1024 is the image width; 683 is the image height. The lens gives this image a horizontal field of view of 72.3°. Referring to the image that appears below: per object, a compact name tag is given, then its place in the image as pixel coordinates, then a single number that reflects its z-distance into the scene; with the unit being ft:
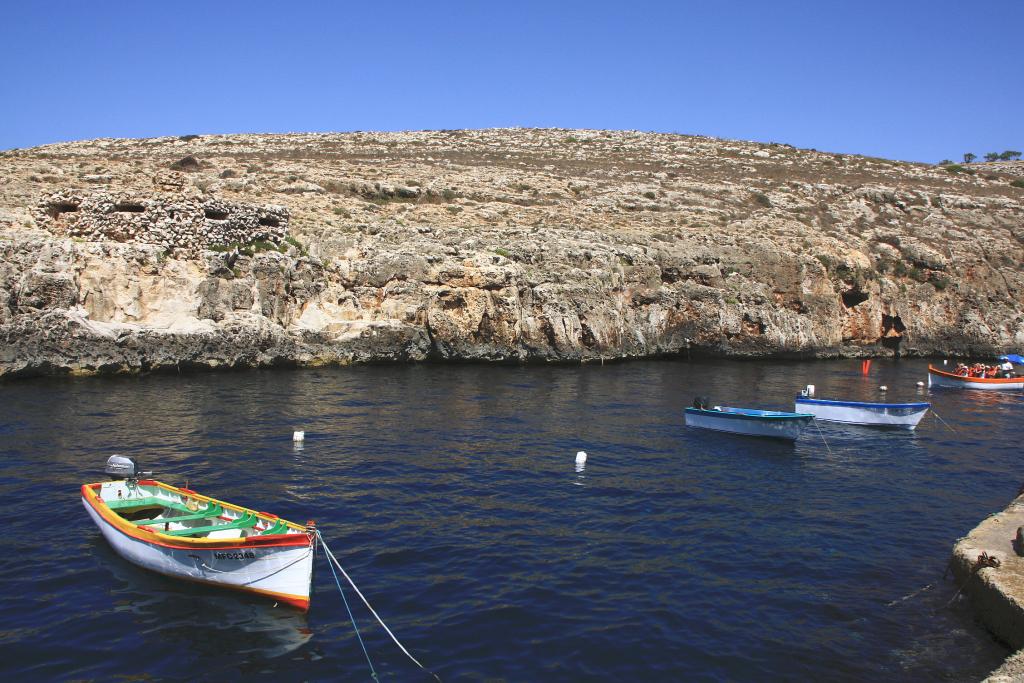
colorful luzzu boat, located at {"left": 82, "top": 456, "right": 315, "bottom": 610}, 48.57
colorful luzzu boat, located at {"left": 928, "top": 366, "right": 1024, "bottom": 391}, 156.03
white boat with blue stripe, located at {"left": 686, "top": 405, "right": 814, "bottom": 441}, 103.45
